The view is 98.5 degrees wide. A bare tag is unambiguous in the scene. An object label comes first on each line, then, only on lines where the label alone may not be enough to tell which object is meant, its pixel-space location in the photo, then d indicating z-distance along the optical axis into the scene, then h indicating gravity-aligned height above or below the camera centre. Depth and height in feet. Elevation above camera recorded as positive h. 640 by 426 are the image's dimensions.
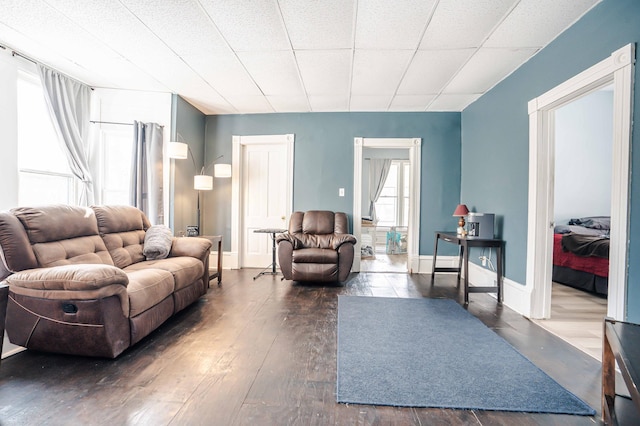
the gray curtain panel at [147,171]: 11.51 +1.42
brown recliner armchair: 11.46 -2.05
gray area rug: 4.71 -3.26
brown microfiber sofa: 5.56 -1.86
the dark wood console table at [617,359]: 3.58 -2.21
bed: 10.39 -1.86
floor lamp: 11.48 +1.77
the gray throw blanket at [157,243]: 9.19 -1.29
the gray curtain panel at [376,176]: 24.26 +2.87
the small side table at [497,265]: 9.74 -1.79
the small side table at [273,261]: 12.74 -2.65
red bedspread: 10.34 -2.00
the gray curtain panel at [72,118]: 9.68 +3.19
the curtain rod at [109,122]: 11.40 +3.42
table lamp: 11.29 -0.17
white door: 14.88 +0.53
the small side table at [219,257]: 11.67 -2.21
